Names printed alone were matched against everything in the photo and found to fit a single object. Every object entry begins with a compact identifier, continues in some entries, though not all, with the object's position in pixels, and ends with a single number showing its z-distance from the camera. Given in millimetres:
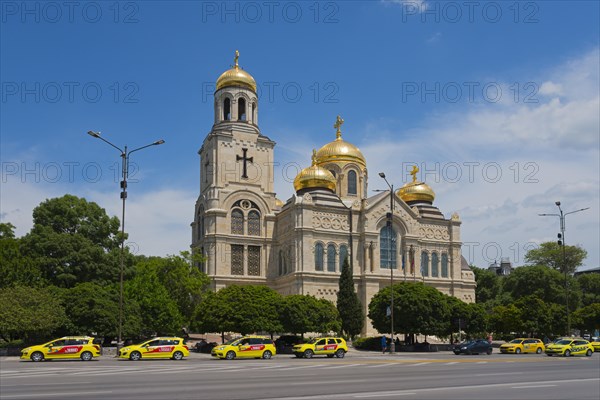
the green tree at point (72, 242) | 56344
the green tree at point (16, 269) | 50875
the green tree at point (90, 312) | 48500
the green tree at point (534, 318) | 66250
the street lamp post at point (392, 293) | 49169
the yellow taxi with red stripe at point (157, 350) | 38219
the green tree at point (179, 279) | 60406
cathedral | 69750
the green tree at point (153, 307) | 52531
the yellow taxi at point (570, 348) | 41794
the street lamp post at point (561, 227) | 54000
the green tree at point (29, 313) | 45156
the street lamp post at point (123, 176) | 38375
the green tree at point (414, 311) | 55406
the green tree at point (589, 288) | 97375
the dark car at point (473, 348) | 48438
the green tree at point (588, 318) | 72625
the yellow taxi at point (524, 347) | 49375
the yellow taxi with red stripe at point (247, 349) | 39719
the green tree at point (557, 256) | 110500
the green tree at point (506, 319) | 67625
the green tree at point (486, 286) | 103338
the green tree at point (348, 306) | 62375
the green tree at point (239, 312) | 51750
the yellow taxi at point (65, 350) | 37438
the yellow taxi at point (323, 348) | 41281
